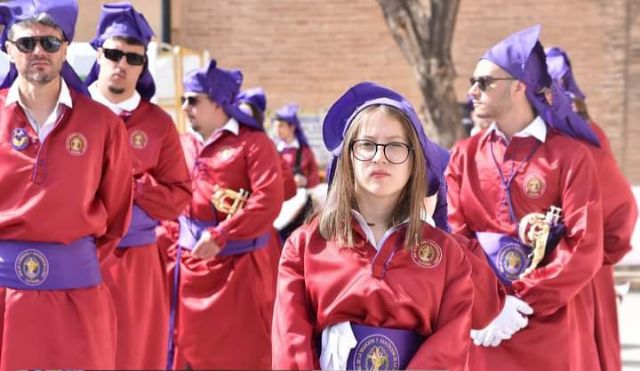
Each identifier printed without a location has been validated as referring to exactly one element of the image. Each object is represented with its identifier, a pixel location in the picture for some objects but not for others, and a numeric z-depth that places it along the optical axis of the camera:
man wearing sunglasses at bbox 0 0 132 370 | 8.15
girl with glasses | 6.41
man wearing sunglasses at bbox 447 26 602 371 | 9.29
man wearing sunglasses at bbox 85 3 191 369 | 10.92
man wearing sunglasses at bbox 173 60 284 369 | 13.29
